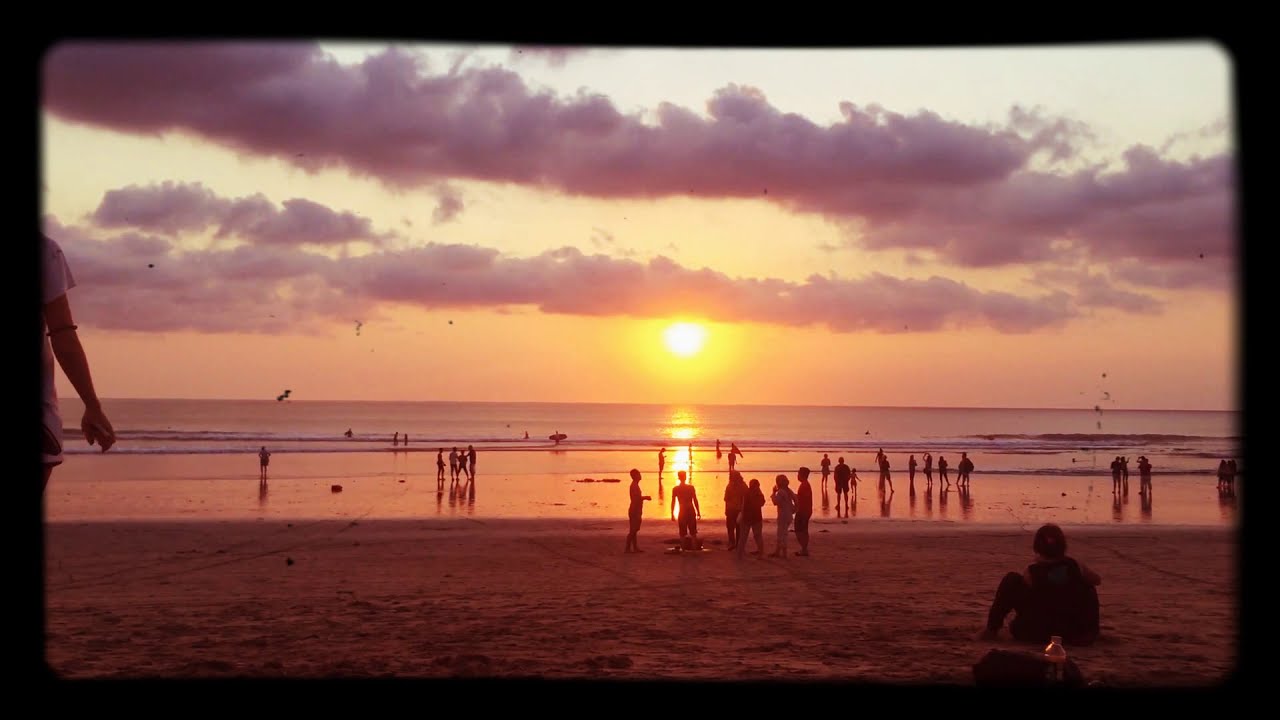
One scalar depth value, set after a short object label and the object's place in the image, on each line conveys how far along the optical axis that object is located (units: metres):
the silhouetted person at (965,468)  32.31
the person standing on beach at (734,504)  16.62
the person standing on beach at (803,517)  16.38
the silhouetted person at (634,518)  17.03
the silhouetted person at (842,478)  25.91
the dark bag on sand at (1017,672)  6.44
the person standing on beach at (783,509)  16.09
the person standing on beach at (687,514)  16.72
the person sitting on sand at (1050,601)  8.98
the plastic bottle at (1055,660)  6.55
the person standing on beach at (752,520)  15.73
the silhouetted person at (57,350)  3.61
